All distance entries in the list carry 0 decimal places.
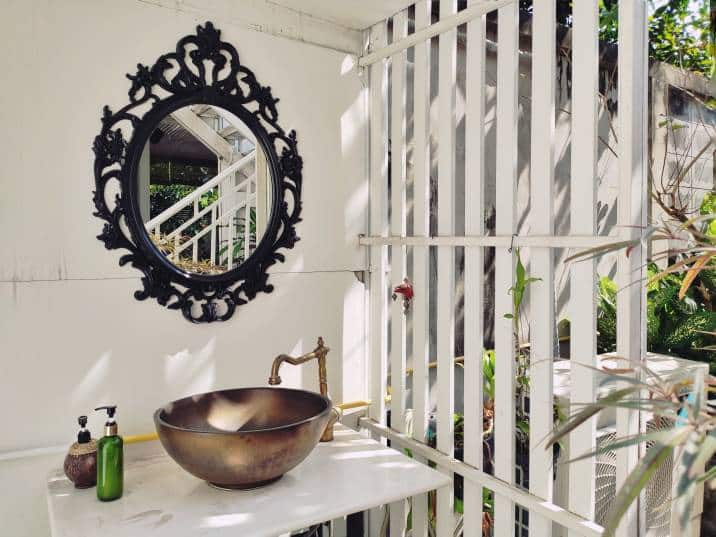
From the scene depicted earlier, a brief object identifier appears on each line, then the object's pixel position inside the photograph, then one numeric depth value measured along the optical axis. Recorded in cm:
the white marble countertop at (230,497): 133
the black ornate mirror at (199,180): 182
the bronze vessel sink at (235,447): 140
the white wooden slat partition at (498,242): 135
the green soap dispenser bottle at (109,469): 144
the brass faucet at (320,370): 185
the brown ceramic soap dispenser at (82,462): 151
